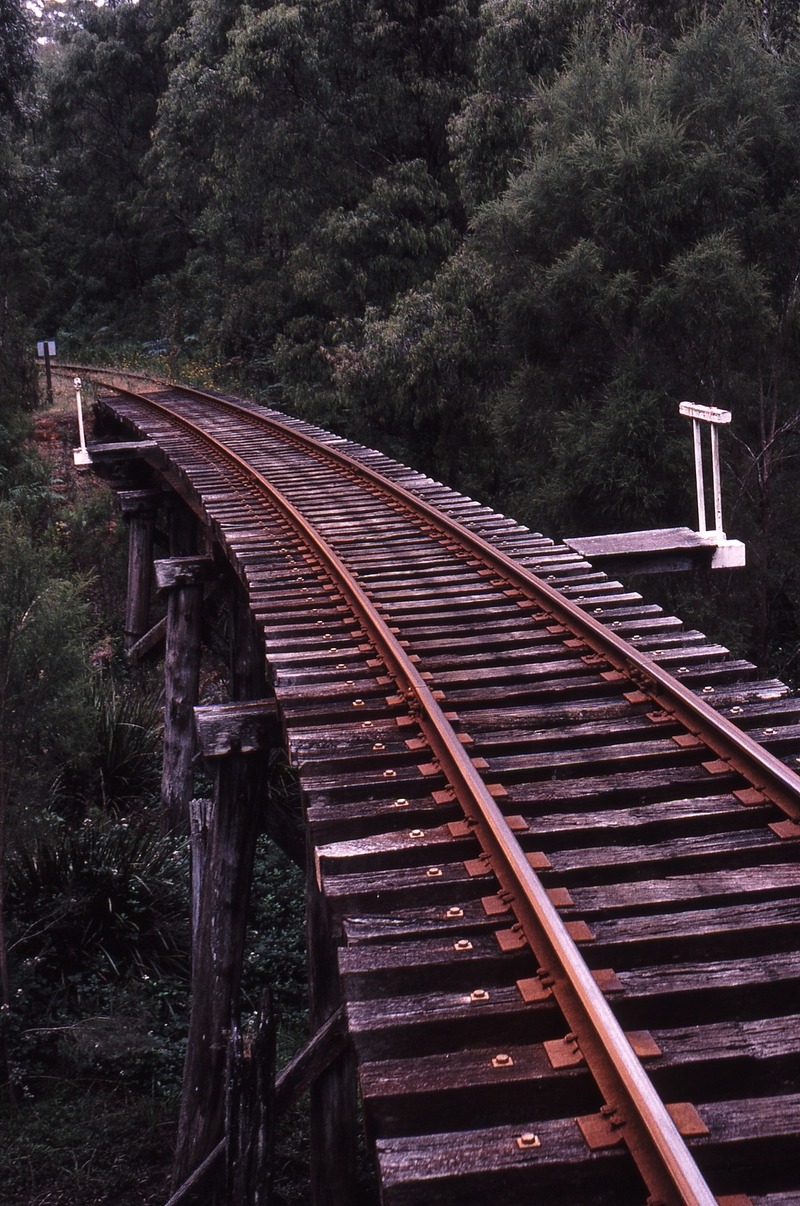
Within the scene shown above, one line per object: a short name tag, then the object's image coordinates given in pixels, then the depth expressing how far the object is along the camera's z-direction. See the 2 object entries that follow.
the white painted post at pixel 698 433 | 6.86
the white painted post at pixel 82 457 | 11.56
